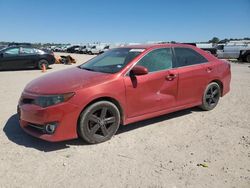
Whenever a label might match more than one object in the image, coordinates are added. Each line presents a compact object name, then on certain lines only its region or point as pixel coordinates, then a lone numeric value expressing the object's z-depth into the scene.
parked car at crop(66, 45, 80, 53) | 38.62
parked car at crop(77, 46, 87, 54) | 36.02
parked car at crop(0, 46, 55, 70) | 10.92
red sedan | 2.90
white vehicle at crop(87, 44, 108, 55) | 34.87
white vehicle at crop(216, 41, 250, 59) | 18.91
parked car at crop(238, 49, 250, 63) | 16.19
